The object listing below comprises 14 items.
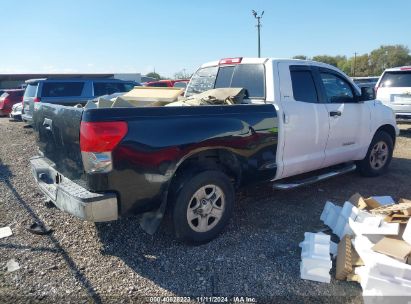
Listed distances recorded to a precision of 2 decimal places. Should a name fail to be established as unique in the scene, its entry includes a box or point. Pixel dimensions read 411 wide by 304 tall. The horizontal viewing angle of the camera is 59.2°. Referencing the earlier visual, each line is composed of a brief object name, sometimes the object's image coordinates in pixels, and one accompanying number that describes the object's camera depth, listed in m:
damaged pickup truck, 3.04
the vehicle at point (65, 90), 11.08
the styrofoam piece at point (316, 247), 3.27
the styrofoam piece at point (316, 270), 3.14
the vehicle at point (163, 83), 20.20
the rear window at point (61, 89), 11.13
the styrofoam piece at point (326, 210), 4.27
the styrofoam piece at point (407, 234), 3.07
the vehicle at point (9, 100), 17.05
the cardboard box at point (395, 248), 2.94
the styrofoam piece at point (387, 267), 2.78
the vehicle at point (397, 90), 10.12
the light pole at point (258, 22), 29.17
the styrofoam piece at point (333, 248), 3.49
